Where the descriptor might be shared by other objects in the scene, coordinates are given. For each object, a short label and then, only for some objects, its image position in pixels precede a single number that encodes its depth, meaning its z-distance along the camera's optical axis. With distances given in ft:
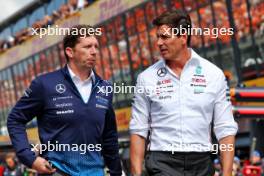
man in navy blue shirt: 19.30
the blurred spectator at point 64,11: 122.08
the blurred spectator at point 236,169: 56.44
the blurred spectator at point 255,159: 55.93
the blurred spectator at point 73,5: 120.17
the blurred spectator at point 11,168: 56.98
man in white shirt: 18.38
